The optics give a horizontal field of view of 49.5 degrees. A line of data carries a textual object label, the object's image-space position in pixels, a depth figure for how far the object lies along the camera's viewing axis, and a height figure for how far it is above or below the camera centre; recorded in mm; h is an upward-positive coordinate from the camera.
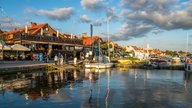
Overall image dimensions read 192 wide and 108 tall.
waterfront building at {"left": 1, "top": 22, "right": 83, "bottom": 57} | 52862 +4336
